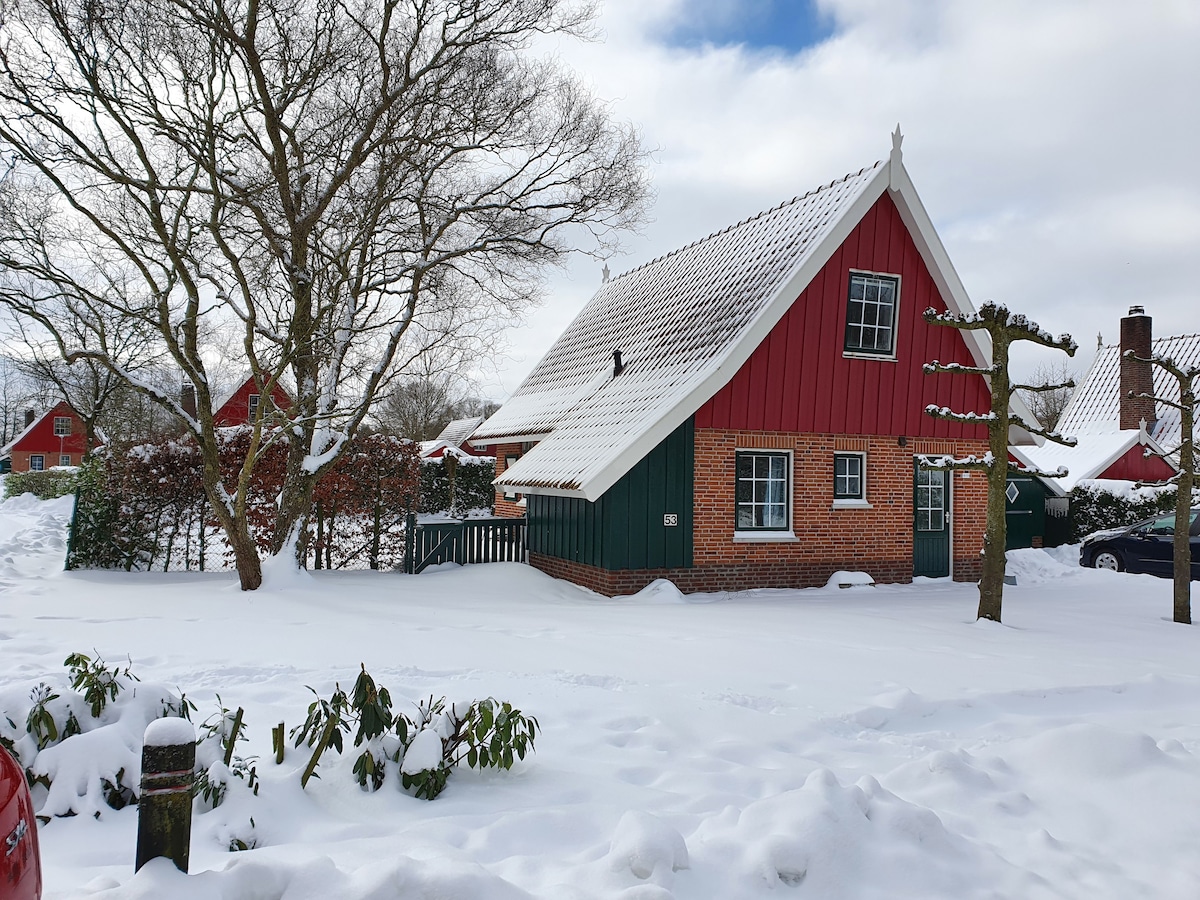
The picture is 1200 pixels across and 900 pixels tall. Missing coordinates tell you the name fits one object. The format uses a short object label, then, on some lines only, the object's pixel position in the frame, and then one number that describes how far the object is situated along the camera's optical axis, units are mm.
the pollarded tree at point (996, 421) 9812
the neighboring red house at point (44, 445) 60531
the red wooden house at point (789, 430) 12164
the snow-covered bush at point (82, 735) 3764
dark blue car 16188
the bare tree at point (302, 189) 10578
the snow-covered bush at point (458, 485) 26094
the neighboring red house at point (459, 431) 50278
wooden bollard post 2883
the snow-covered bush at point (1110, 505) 19234
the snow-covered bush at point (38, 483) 28119
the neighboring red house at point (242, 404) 35719
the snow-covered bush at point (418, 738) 4188
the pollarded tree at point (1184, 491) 10500
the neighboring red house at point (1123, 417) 24469
